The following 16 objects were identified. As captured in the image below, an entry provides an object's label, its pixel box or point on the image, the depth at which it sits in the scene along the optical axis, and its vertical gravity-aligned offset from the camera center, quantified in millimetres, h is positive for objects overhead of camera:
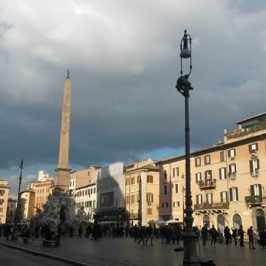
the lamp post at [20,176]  28204 +3309
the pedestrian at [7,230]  26964 -1230
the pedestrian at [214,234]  22845 -1097
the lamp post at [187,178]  8882 +1150
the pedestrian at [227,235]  23446 -1215
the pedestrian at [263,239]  20162 -1226
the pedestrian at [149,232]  26247 -1165
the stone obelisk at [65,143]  35848 +7914
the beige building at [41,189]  99038 +8214
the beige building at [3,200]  96990 +4588
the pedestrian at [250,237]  19632 -1087
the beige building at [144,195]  50677 +3501
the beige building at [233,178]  36249 +4820
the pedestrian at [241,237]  21584 -1205
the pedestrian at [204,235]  22733 -1172
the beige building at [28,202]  110527 +4514
